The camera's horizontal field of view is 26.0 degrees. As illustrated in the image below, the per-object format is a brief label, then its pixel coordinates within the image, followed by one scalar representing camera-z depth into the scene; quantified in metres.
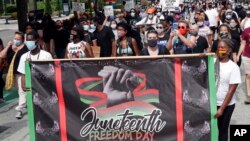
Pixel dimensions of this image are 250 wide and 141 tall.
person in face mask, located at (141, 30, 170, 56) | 8.17
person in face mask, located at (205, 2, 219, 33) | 17.12
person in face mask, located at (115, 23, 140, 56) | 9.20
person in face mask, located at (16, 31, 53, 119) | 8.52
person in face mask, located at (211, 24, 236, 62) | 8.49
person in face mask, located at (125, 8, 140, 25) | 21.38
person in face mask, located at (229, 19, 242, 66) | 11.07
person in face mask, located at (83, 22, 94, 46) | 13.77
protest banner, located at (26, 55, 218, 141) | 5.69
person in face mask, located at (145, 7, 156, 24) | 17.80
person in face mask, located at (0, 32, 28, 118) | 9.25
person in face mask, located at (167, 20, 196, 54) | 9.46
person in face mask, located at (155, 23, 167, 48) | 9.07
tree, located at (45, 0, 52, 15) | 54.91
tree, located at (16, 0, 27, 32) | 17.25
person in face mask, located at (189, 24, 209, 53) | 9.90
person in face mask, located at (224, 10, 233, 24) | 13.21
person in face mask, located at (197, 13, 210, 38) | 13.02
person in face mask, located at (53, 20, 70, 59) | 13.69
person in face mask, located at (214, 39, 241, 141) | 5.85
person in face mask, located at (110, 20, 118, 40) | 13.88
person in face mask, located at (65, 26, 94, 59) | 9.05
